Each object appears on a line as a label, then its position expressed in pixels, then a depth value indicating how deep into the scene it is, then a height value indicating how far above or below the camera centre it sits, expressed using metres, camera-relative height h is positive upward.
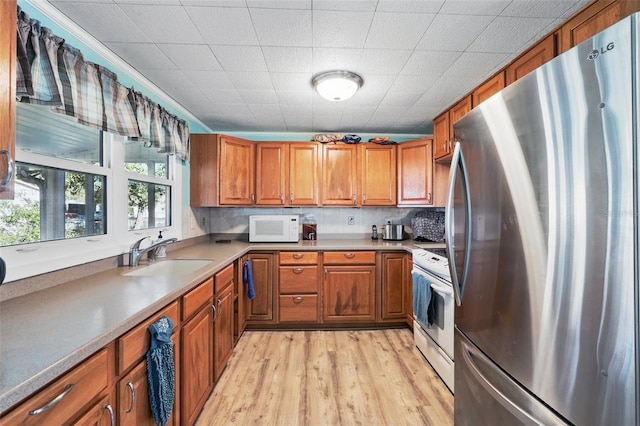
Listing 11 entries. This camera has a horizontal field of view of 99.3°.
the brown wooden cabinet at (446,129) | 2.41 +0.87
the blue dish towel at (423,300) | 2.15 -0.70
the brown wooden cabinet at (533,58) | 1.54 +0.96
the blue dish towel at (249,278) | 2.63 -0.62
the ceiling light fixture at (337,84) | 1.98 +0.98
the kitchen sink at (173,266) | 1.87 -0.38
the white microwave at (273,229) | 3.14 -0.16
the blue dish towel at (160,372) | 1.13 -0.66
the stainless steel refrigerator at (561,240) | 0.64 -0.08
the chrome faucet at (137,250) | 1.87 -0.24
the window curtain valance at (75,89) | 1.16 +0.67
